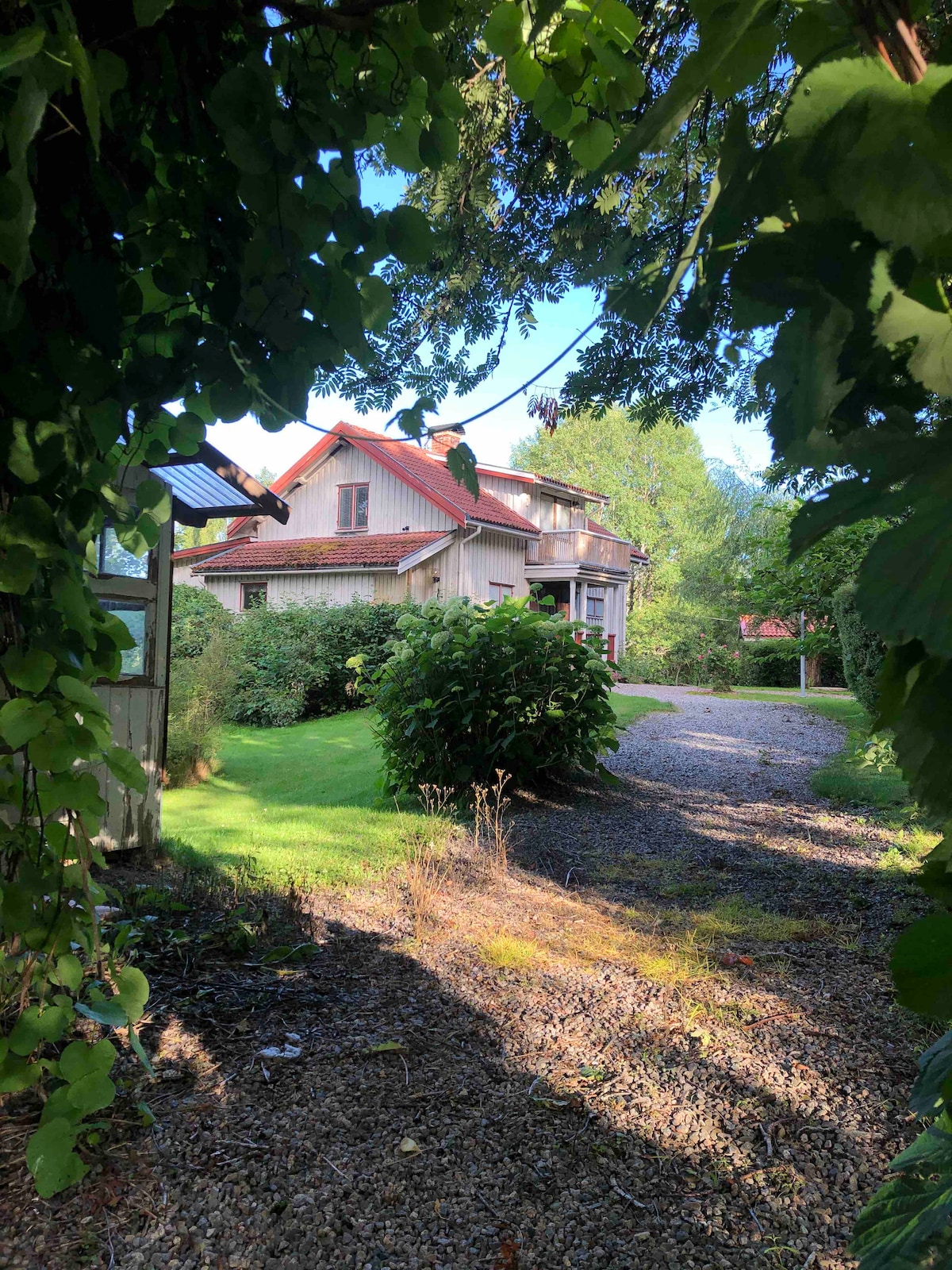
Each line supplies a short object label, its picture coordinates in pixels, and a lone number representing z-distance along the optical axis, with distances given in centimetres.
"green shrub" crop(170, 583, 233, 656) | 1462
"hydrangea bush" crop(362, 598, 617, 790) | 673
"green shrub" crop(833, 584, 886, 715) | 719
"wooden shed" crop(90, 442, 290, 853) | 505
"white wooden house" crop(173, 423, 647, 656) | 1836
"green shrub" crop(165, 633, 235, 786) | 916
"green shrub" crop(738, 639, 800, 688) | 2531
